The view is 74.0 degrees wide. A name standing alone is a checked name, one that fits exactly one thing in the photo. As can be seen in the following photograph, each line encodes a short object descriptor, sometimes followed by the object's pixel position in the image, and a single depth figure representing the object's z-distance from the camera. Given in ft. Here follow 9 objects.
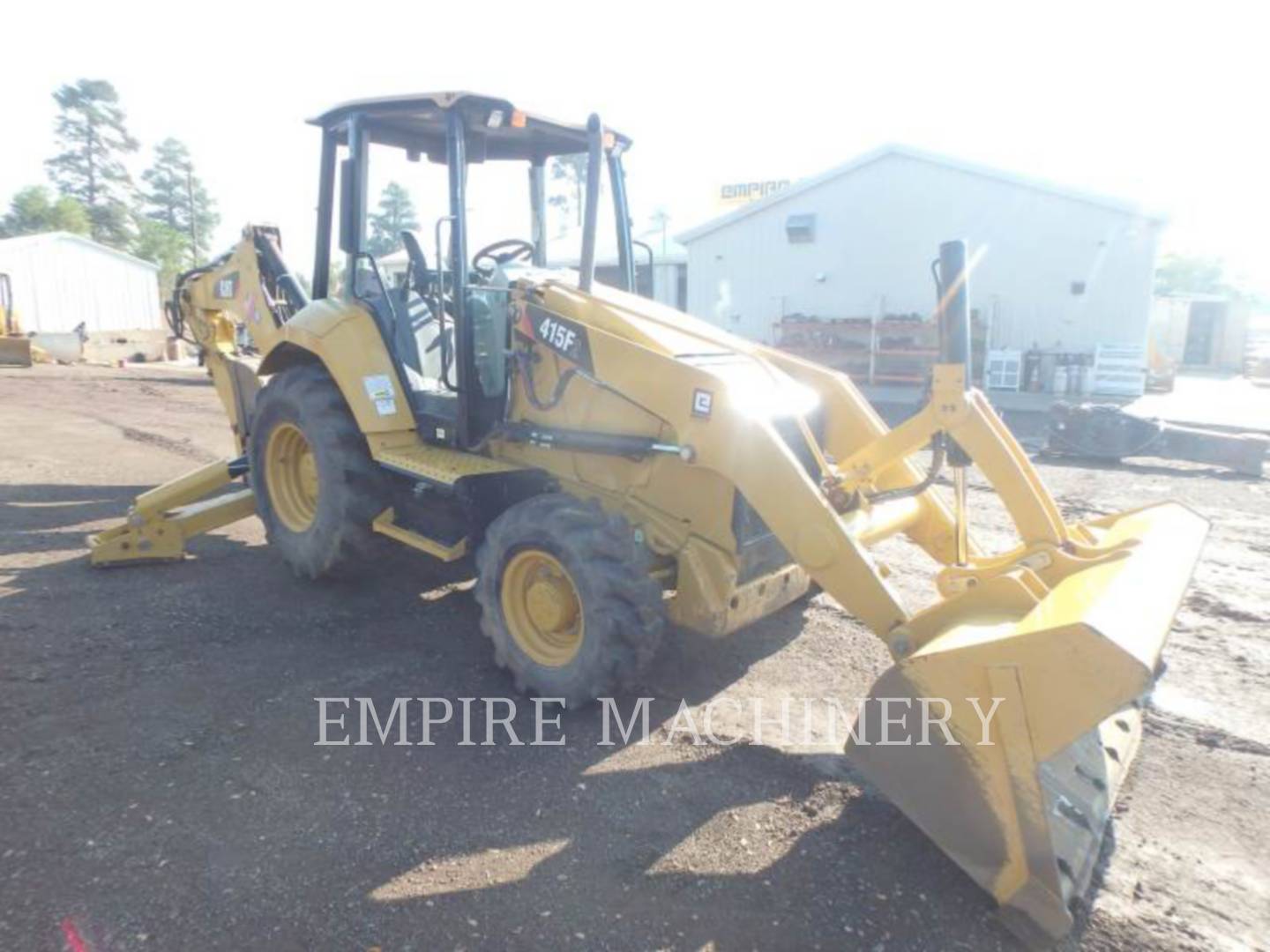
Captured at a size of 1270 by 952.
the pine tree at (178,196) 195.00
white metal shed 85.05
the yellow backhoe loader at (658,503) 8.63
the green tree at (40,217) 150.30
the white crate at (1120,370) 51.11
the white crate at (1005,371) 52.60
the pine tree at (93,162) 168.55
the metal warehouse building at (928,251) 51.21
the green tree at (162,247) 162.30
